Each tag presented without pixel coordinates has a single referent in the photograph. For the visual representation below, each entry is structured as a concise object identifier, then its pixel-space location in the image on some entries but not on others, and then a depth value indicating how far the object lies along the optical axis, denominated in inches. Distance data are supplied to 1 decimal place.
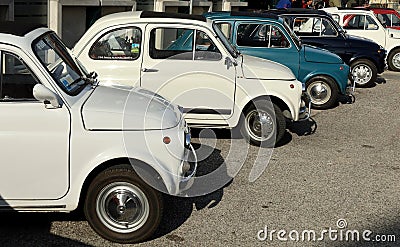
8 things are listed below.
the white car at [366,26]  615.2
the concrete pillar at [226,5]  952.3
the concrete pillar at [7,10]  413.0
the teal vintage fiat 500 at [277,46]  394.0
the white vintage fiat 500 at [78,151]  183.9
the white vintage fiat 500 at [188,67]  304.2
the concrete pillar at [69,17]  477.4
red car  709.3
